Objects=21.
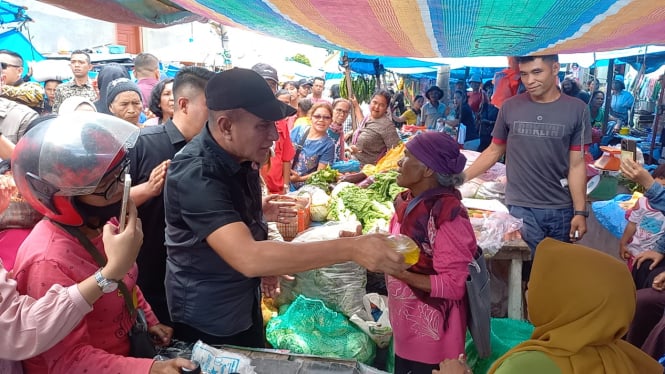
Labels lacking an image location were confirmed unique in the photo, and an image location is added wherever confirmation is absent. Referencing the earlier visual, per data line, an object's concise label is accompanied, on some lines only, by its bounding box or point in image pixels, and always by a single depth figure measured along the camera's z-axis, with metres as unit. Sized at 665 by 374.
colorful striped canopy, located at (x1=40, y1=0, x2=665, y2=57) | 1.81
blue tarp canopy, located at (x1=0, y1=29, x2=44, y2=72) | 10.02
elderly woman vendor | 2.33
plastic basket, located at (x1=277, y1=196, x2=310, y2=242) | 3.75
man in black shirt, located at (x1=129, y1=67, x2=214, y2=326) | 2.61
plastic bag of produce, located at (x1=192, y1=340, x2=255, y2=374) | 1.75
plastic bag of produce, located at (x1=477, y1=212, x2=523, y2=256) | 3.37
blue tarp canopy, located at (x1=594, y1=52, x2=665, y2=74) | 9.29
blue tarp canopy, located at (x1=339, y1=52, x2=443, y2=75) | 11.07
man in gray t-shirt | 3.46
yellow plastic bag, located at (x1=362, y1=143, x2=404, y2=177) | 5.24
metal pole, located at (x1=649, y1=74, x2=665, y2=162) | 8.55
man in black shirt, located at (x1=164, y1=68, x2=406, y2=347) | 1.74
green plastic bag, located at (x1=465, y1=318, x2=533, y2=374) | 2.90
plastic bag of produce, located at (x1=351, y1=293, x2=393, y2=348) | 3.06
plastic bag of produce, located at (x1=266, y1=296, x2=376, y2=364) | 2.87
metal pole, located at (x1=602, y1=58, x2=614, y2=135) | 10.04
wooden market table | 3.43
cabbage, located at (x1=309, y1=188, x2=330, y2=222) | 4.26
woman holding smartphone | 1.55
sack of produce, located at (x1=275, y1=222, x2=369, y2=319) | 3.23
